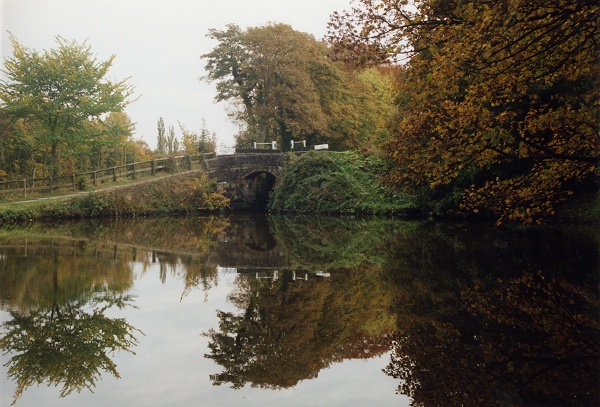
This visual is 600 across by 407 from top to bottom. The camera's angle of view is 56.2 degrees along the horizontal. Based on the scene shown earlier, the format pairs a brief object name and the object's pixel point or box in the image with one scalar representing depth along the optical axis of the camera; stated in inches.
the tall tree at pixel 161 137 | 1887.3
